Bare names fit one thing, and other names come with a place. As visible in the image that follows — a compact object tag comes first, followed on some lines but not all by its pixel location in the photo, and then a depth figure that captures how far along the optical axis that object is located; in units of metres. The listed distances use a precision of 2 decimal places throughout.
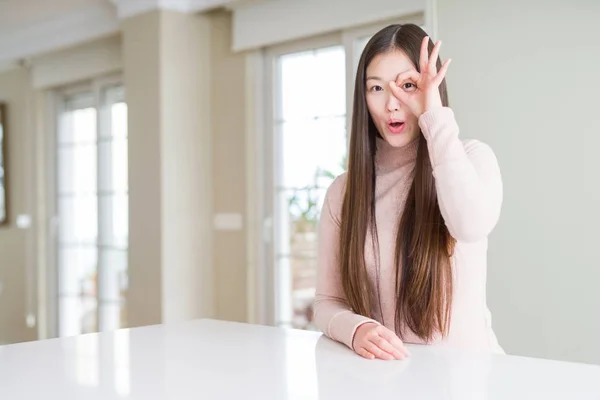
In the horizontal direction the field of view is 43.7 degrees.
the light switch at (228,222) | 4.61
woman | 1.45
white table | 1.03
